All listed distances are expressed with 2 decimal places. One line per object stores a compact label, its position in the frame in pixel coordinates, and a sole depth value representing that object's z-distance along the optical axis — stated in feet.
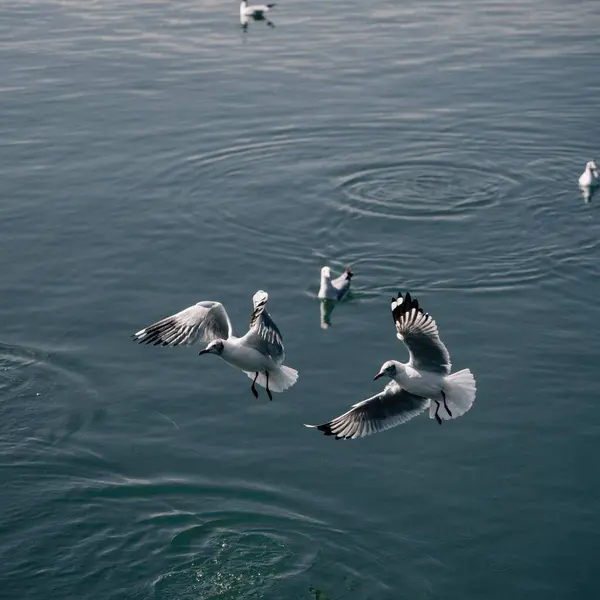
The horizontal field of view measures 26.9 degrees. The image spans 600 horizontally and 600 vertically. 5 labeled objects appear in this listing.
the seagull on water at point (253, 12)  136.46
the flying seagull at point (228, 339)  52.11
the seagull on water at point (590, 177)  82.58
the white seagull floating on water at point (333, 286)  67.51
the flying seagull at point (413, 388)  47.96
